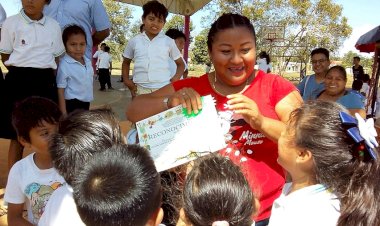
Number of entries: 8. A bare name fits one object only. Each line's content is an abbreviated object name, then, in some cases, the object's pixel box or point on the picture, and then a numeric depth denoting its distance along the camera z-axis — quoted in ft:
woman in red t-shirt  5.53
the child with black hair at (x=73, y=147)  4.59
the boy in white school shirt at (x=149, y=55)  13.05
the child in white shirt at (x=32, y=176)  6.10
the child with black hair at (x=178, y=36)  19.99
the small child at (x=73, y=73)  10.37
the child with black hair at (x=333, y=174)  4.55
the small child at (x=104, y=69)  49.47
